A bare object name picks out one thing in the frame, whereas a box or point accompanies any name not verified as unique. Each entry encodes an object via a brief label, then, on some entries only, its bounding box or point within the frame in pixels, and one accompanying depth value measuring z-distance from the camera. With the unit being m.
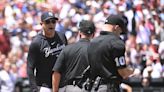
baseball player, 18.92
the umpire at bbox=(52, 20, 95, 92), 17.08
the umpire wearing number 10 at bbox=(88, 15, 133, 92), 15.23
